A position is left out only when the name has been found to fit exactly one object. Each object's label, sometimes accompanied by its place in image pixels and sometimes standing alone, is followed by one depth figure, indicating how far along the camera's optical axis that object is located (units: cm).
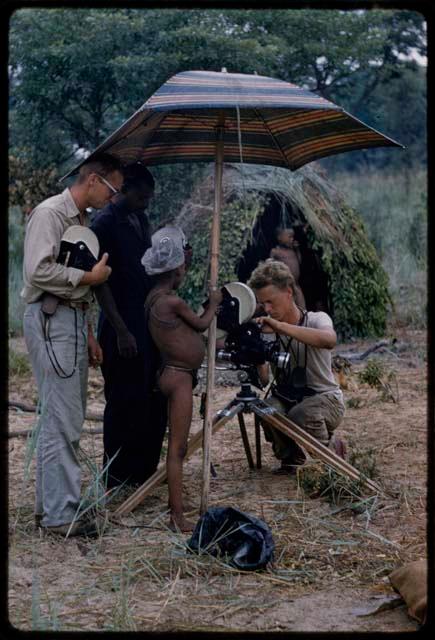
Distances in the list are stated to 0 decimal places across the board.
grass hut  944
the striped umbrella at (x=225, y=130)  419
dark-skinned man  515
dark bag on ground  414
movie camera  486
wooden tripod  498
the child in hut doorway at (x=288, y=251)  897
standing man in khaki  446
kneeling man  531
